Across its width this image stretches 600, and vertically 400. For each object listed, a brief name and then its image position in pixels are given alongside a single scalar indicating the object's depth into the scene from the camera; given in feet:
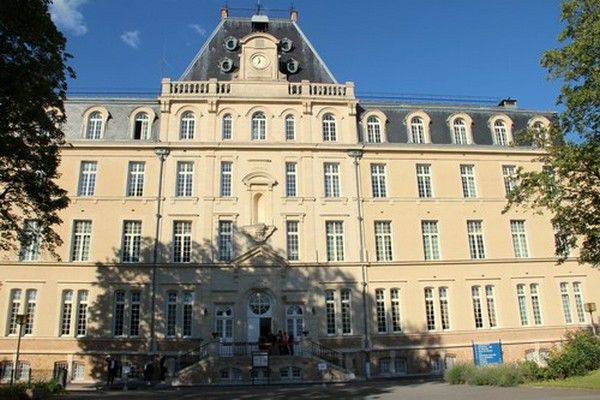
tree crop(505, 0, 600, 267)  65.46
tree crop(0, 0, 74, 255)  51.19
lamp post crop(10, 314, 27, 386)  80.29
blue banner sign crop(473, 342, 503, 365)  74.54
